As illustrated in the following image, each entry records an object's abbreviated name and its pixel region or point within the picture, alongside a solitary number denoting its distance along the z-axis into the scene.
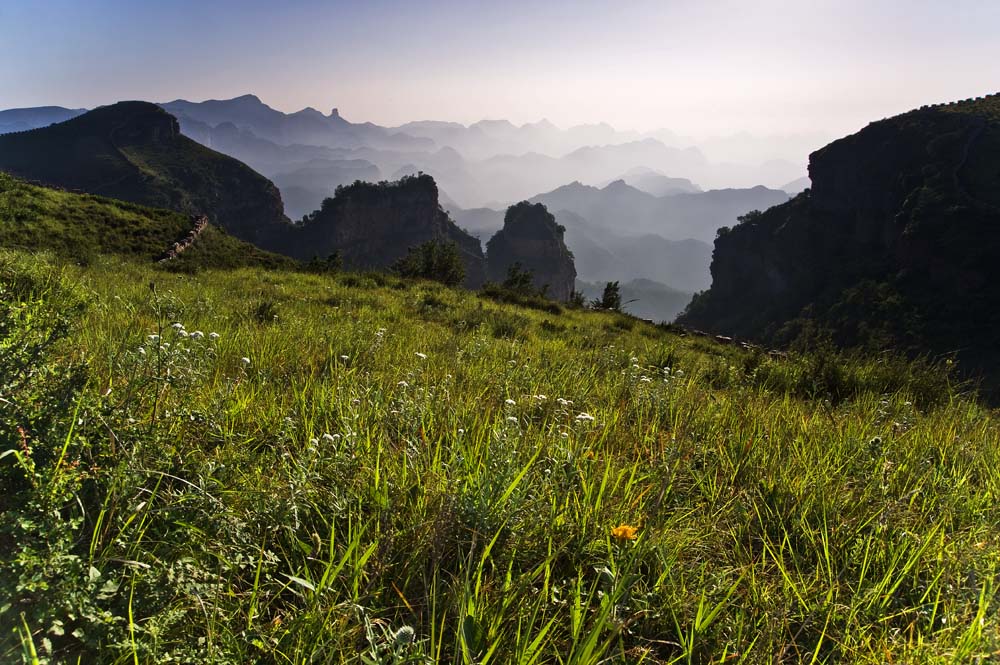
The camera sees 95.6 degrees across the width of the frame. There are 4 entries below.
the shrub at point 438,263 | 28.45
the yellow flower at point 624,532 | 1.73
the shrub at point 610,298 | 23.40
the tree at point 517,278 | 30.32
